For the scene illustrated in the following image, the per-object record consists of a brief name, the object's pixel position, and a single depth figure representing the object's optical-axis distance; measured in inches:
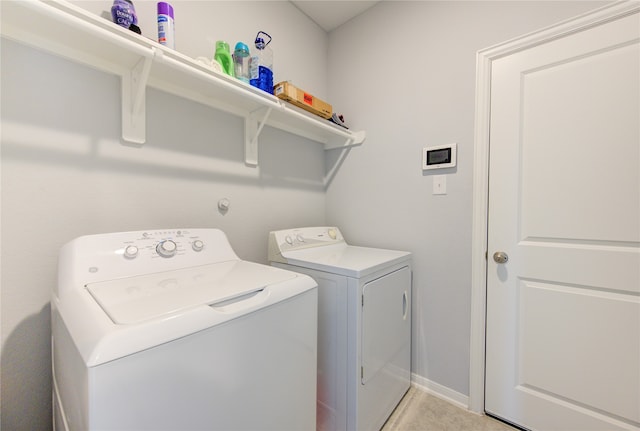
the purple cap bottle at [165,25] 42.1
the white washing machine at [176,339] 21.7
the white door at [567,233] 45.1
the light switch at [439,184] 63.2
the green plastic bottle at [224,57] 50.7
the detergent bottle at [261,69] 55.0
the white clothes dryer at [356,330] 47.7
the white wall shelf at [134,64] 32.9
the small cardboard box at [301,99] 56.7
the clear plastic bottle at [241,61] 54.1
